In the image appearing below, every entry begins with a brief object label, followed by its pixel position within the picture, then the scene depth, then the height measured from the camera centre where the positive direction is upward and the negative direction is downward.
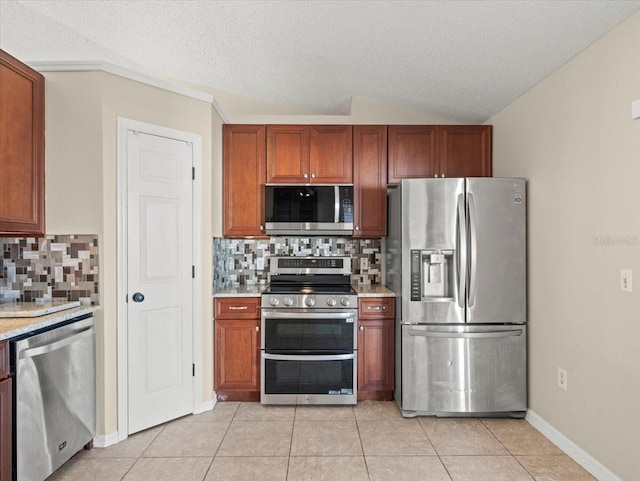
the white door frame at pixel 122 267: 2.65 -0.18
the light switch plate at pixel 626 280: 2.03 -0.21
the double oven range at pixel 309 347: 3.21 -0.86
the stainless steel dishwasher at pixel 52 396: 1.93 -0.83
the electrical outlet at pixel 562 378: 2.55 -0.89
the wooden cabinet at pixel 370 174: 3.63 +0.58
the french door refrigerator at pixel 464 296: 2.96 -0.42
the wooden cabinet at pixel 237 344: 3.29 -0.85
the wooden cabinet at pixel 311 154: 3.61 +0.76
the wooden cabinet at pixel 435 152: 3.62 +0.78
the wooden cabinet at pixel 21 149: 2.25 +0.53
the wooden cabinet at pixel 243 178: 3.58 +0.54
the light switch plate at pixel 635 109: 1.96 +0.64
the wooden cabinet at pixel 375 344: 3.31 -0.86
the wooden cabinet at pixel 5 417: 1.82 -0.80
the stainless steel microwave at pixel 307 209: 3.55 +0.27
